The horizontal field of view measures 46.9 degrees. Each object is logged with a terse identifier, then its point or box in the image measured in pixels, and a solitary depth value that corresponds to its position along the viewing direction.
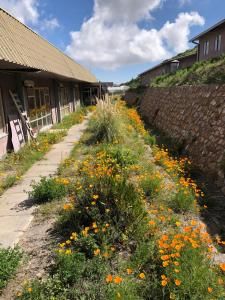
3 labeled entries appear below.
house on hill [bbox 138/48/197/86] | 31.00
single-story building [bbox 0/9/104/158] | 7.39
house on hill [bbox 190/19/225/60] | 20.67
